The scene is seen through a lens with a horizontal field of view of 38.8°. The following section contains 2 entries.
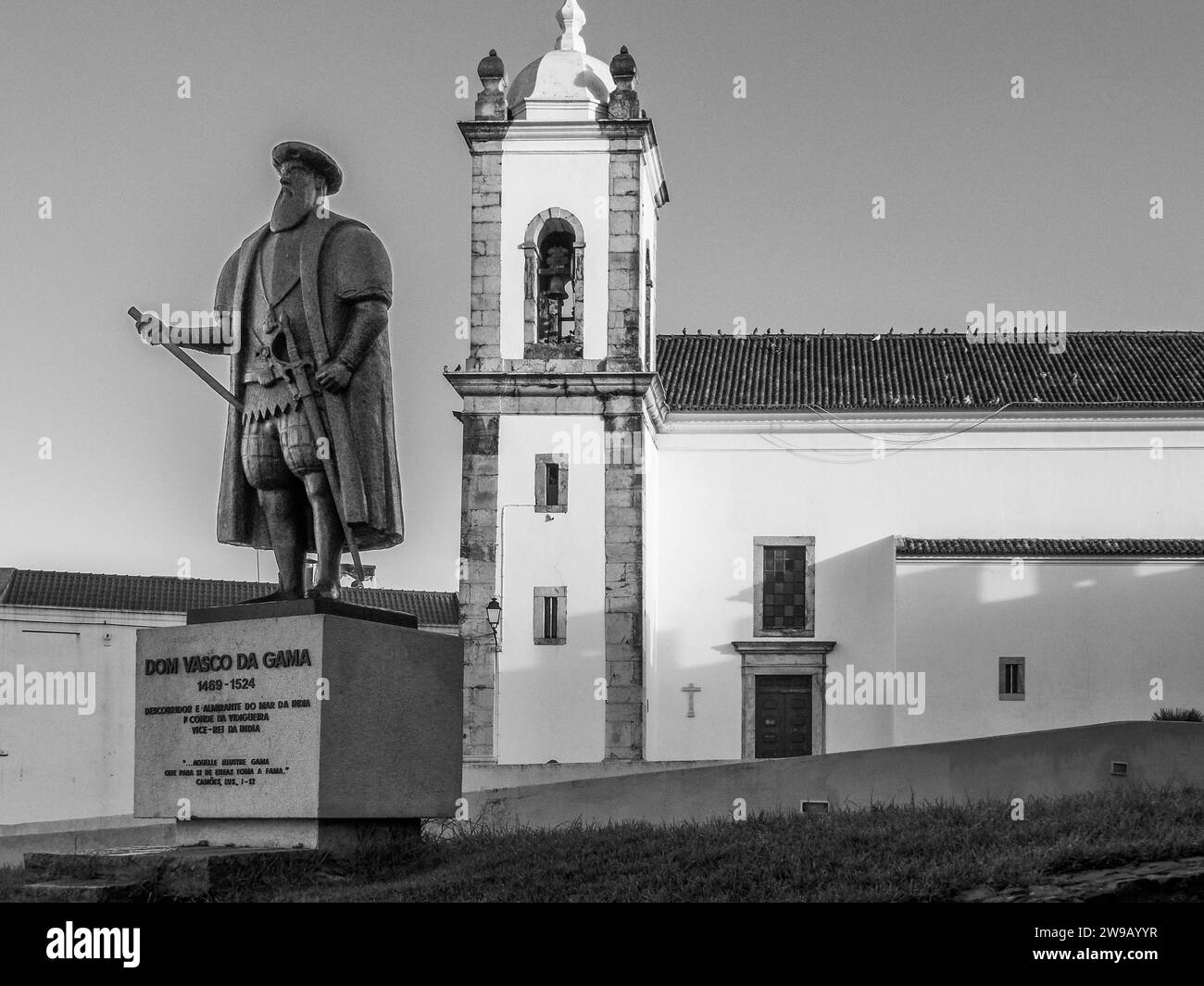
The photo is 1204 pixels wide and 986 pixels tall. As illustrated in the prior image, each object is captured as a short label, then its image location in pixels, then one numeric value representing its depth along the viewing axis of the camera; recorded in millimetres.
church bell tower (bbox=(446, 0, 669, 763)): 27594
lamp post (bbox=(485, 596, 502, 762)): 26280
